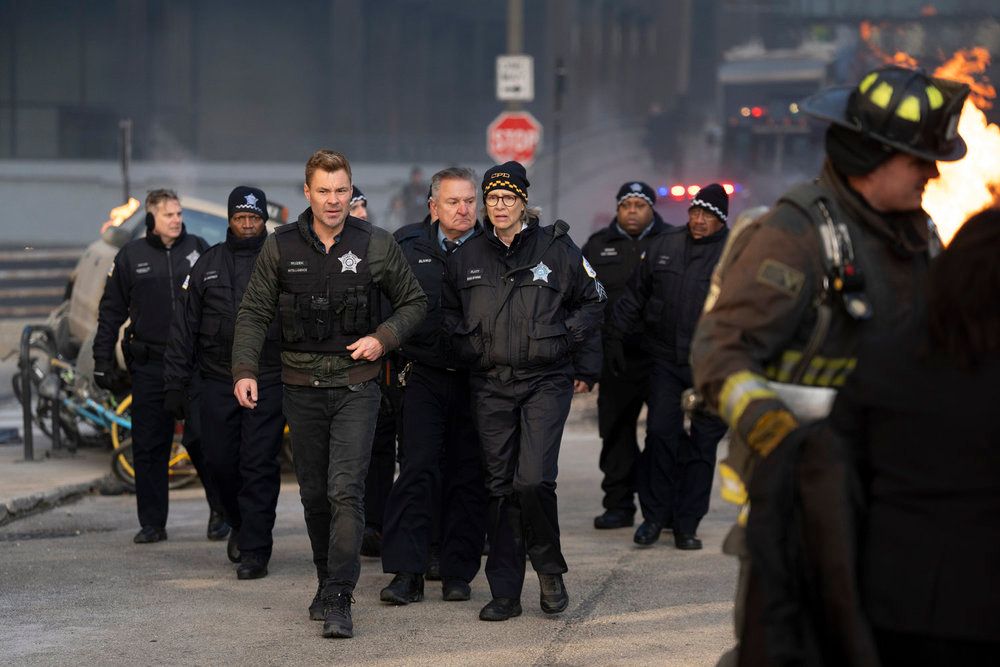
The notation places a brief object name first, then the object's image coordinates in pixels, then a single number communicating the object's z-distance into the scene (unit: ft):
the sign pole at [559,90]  81.97
